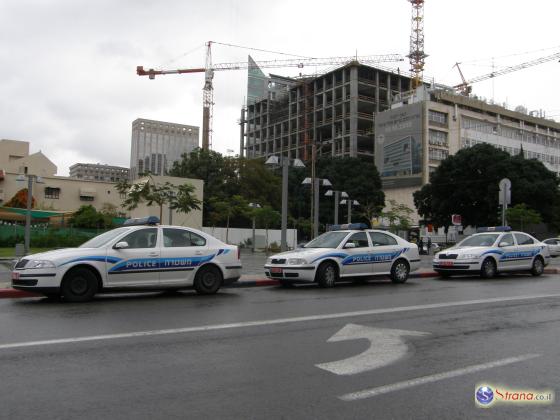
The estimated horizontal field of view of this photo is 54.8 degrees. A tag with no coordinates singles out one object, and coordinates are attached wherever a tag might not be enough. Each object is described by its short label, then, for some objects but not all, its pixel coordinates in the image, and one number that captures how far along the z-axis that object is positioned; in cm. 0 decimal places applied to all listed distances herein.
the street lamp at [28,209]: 2577
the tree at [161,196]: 2816
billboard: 7125
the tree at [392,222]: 4300
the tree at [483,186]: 5134
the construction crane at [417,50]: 9212
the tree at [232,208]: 4672
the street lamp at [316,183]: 2627
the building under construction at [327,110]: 8806
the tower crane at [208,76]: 10975
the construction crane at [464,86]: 10325
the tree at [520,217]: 4053
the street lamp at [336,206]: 3072
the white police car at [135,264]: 980
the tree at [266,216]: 4488
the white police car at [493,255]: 1594
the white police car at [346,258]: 1305
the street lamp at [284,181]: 2052
